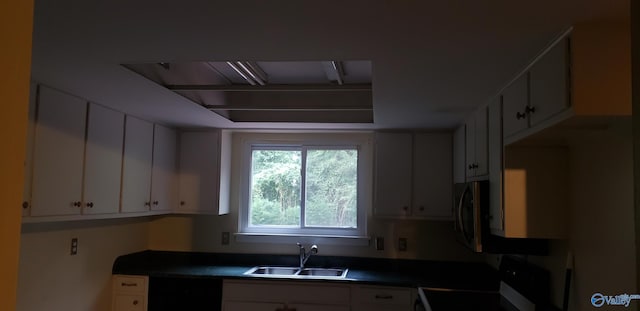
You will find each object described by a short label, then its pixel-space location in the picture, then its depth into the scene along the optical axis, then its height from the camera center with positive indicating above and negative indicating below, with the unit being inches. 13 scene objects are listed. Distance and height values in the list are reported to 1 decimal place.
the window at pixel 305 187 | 165.6 +0.5
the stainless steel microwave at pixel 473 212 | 103.3 -4.6
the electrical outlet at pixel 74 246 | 127.8 -17.0
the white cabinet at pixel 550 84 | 63.6 +16.0
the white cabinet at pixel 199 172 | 158.7 +4.9
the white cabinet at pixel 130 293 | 143.1 -32.7
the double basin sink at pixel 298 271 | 155.7 -27.3
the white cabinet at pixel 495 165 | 94.2 +5.8
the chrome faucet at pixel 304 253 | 158.2 -21.8
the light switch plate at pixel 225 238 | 167.3 -18.0
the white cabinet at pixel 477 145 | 108.3 +11.7
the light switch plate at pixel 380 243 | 160.6 -17.8
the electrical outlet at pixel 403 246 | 159.8 -18.5
